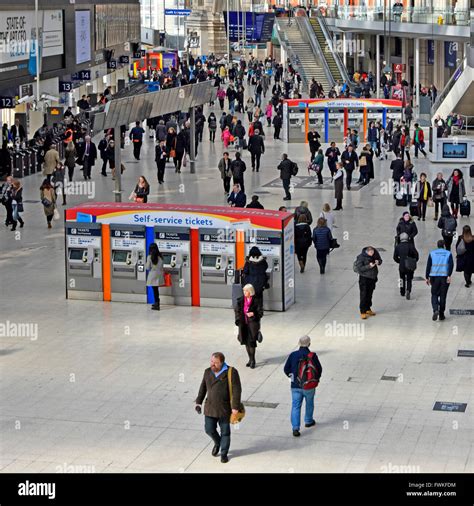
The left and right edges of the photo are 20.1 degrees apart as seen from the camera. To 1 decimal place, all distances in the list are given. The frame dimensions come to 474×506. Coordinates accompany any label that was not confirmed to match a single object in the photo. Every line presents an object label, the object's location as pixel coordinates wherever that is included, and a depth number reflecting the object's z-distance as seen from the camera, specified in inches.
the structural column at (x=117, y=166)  1261.1
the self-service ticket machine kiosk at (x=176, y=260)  862.5
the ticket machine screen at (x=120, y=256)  880.3
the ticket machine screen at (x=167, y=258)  868.6
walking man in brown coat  556.4
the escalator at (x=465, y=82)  1881.3
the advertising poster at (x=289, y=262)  846.5
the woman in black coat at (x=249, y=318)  698.8
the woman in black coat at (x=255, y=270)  786.8
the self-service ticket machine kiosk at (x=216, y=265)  853.8
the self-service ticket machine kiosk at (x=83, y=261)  884.6
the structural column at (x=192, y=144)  1553.9
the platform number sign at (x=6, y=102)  1592.0
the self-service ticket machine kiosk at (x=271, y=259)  840.9
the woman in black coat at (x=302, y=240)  954.1
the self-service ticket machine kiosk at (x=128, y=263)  874.1
